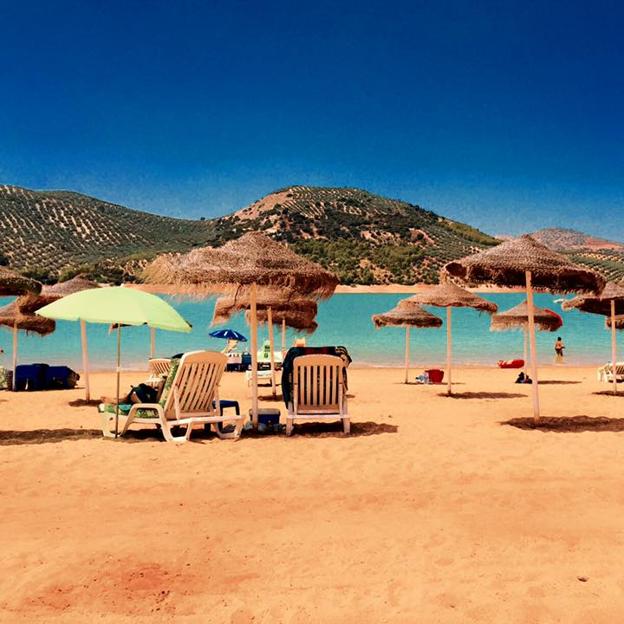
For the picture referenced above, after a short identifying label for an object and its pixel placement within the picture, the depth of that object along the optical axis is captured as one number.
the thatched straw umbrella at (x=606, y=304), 11.78
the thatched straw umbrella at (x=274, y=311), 12.17
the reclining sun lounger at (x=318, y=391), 7.39
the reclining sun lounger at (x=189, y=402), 6.98
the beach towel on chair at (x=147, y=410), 7.06
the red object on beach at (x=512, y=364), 19.72
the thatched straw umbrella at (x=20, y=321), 13.89
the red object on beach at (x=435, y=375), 15.20
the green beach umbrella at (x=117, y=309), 6.62
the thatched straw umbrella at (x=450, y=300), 11.95
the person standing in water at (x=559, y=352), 22.06
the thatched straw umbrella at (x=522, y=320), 14.66
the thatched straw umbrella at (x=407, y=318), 14.38
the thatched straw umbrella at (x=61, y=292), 11.92
